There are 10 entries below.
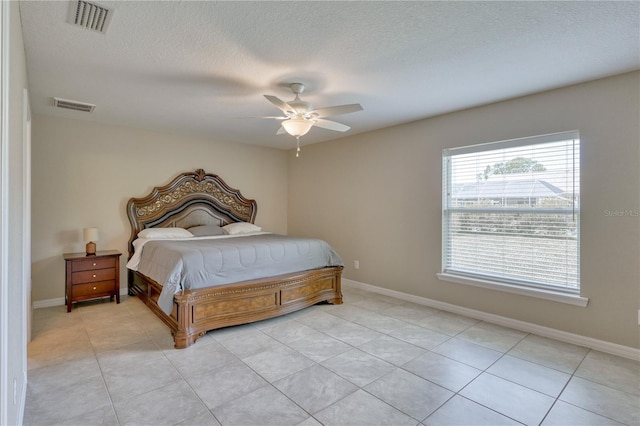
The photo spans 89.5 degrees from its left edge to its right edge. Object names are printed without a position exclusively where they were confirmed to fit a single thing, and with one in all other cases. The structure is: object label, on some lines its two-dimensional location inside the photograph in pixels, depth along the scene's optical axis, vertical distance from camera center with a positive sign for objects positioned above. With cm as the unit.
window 317 -2
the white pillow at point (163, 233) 449 -32
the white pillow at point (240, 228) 524 -27
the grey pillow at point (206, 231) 497 -31
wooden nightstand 393 -82
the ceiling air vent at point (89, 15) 191 +121
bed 313 -83
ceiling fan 284 +91
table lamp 416 -34
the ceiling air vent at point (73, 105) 354 +121
